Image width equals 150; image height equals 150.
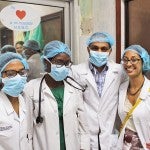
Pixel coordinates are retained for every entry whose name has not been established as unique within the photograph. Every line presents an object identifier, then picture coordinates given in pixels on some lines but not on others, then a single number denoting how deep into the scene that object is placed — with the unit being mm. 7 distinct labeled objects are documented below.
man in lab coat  2471
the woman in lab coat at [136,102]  2232
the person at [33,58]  3248
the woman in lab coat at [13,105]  1944
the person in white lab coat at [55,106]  2201
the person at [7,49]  3107
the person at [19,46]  3332
